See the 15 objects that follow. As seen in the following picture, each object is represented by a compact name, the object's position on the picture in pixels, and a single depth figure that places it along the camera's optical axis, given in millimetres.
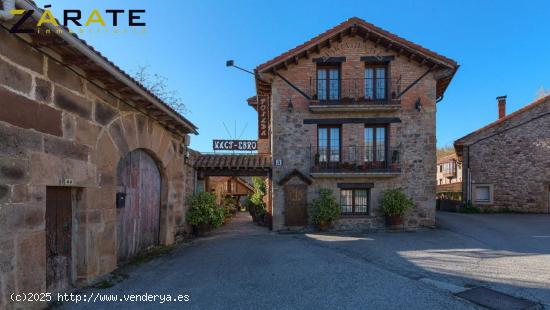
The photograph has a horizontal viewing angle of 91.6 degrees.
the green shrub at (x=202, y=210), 9539
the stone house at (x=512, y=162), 14273
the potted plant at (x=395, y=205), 10617
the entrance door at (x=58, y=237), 4020
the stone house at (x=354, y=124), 10961
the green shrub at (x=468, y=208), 14665
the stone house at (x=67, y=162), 3289
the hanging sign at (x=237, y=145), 12164
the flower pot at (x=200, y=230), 9875
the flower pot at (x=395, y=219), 10752
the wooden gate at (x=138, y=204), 5859
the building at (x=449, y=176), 17169
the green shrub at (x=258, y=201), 13454
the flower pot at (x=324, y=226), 10687
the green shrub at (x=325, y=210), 10500
